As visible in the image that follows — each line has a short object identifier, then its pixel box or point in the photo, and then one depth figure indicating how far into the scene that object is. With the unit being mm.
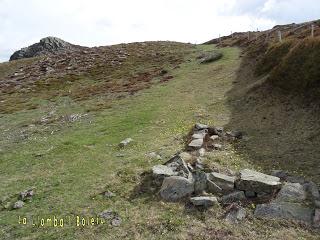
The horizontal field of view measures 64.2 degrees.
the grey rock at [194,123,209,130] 16081
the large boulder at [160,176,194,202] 10586
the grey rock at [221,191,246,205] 10199
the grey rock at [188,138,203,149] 14020
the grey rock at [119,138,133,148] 15833
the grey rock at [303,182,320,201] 9838
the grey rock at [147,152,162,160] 13668
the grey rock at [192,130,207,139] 14924
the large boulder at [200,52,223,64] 33990
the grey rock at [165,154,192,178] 11429
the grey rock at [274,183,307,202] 9856
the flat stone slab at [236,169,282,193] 10343
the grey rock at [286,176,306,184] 10733
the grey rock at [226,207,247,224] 9486
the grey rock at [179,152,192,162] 12598
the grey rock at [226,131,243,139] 15257
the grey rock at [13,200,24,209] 11411
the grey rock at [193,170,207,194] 10699
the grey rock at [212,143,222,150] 14173
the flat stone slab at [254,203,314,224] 9315
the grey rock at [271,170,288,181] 11220
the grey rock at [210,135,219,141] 14996
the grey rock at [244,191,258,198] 10352
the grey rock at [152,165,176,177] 11488
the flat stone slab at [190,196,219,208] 10054
